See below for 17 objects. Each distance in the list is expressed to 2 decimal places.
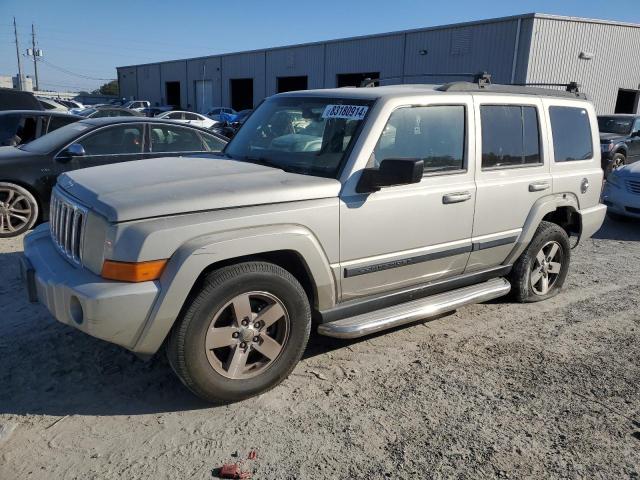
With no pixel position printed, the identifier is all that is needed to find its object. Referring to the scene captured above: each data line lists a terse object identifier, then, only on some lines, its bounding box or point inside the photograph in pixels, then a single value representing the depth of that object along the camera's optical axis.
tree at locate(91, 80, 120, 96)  98.41
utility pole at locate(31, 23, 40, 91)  72.81
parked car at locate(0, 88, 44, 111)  11.88
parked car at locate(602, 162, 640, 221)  8.75
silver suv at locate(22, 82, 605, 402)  2.84
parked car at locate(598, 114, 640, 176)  14.16
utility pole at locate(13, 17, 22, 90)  49.56
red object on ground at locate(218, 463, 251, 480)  2.60
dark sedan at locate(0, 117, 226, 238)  6.46
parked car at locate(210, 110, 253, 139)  19.98
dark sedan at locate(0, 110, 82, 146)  8.36
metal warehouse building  22.94
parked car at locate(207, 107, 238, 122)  32.16
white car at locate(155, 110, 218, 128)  24.00
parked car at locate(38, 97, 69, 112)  18.27
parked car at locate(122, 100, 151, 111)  35.88
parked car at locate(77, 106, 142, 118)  17.67
